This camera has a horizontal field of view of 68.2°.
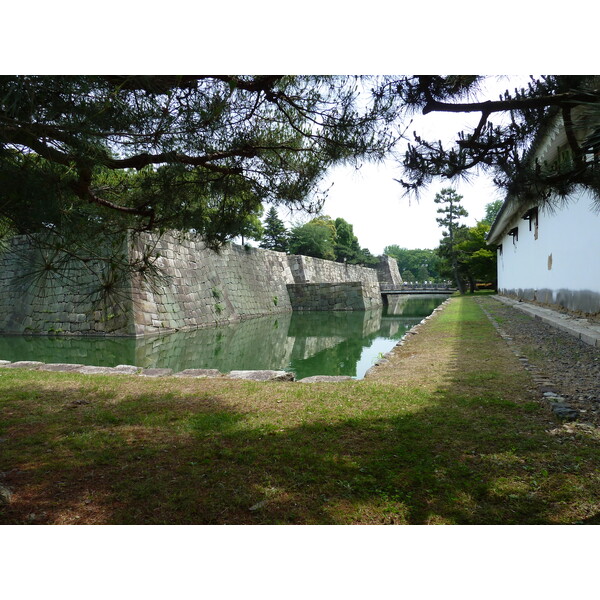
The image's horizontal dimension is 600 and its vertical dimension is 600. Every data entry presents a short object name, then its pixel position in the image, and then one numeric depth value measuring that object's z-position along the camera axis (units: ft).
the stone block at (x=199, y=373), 13.97
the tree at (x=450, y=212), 84.94
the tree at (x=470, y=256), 72.90
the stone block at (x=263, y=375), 13.12
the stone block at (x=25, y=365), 15.39
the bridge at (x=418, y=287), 79.25
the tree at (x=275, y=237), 92.79
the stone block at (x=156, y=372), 14.07
